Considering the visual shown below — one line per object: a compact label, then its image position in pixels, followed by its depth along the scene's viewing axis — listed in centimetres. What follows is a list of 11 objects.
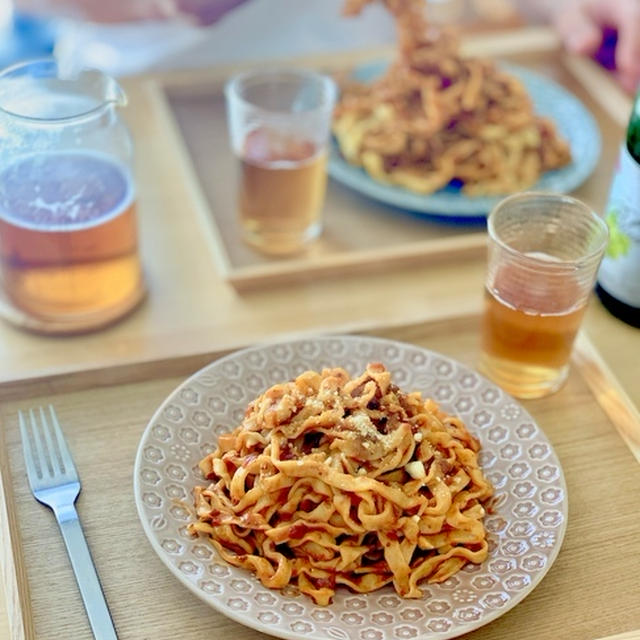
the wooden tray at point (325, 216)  134
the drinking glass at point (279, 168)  133
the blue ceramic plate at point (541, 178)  139
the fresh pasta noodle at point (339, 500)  87
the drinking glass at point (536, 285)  106
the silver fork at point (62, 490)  86
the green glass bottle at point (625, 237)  116
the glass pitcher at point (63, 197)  114
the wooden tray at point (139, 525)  86
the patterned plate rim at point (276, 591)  80
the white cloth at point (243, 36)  189
